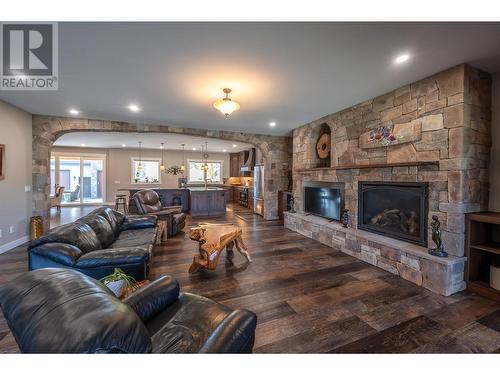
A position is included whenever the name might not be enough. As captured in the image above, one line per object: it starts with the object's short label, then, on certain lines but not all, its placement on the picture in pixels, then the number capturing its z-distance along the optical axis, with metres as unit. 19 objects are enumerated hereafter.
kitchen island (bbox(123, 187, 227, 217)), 7.67
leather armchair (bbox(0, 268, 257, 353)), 0.76
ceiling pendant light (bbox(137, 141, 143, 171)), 10.43
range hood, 9.25
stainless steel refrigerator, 7.41
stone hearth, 2.52
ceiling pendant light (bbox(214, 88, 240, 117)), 3.08
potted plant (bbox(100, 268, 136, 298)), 1.70
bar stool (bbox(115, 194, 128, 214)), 7.72
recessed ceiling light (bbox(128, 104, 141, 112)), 4.05
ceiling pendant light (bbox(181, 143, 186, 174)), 10.27
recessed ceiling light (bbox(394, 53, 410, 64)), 2.33
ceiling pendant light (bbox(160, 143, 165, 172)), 9.77
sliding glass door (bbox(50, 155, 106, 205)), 9.20
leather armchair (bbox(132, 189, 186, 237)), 4.87
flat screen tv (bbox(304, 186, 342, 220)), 4.32
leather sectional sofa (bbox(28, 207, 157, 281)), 2.04
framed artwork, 3.62
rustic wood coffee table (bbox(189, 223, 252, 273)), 2.88
